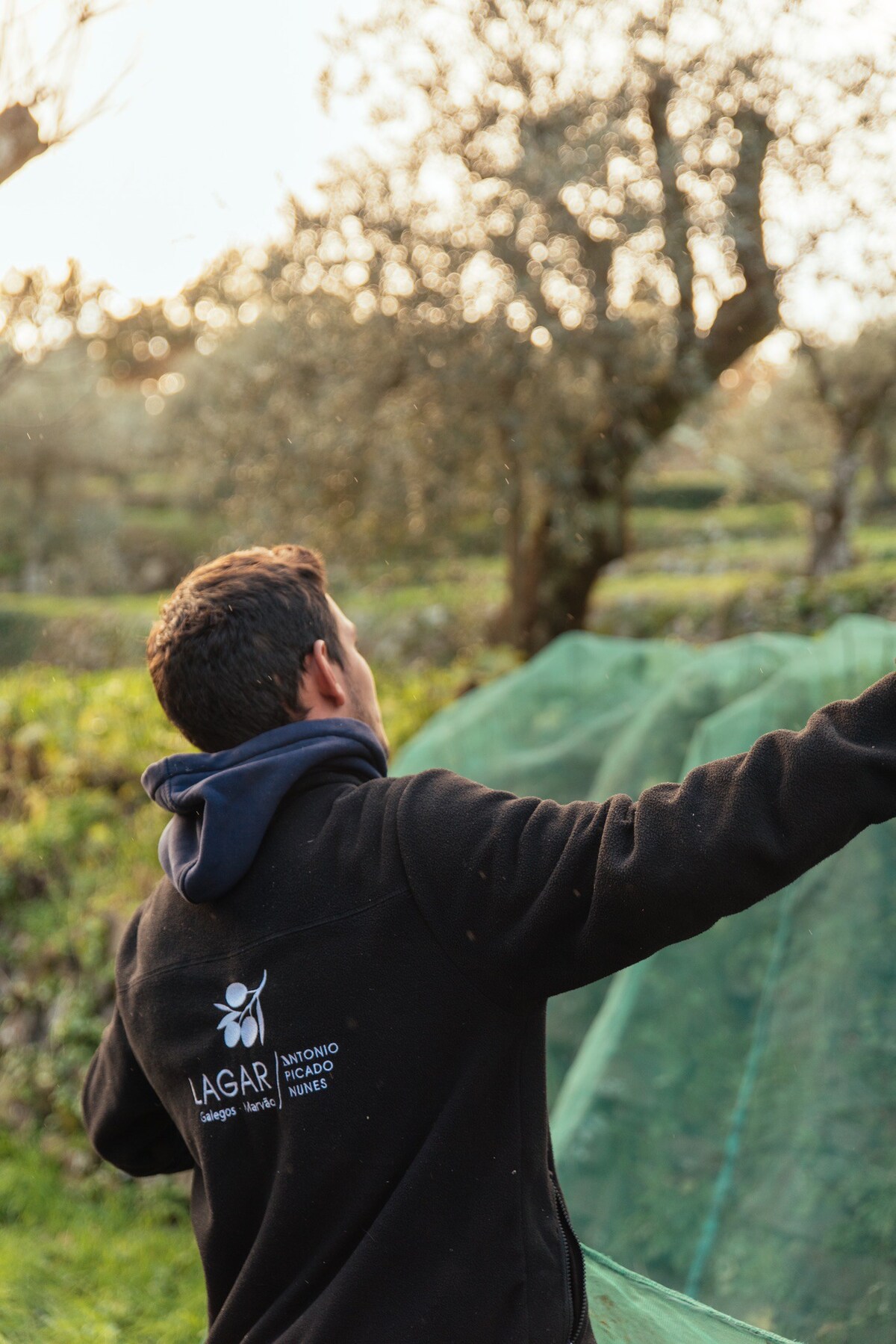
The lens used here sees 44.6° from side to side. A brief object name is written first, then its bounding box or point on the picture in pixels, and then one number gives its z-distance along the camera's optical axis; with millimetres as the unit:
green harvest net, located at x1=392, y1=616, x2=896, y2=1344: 2543
